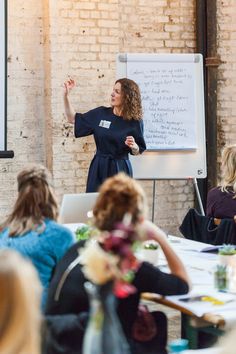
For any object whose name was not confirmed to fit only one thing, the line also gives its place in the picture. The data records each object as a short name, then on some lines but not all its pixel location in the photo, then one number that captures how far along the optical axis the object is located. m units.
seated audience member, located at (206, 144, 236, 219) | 6.23
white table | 3.65
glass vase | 2.37
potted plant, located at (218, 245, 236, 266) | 4.46
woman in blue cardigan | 4.13
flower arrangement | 2.37
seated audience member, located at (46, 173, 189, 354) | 3.53
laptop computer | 6.82
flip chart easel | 8.64
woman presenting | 7.95
